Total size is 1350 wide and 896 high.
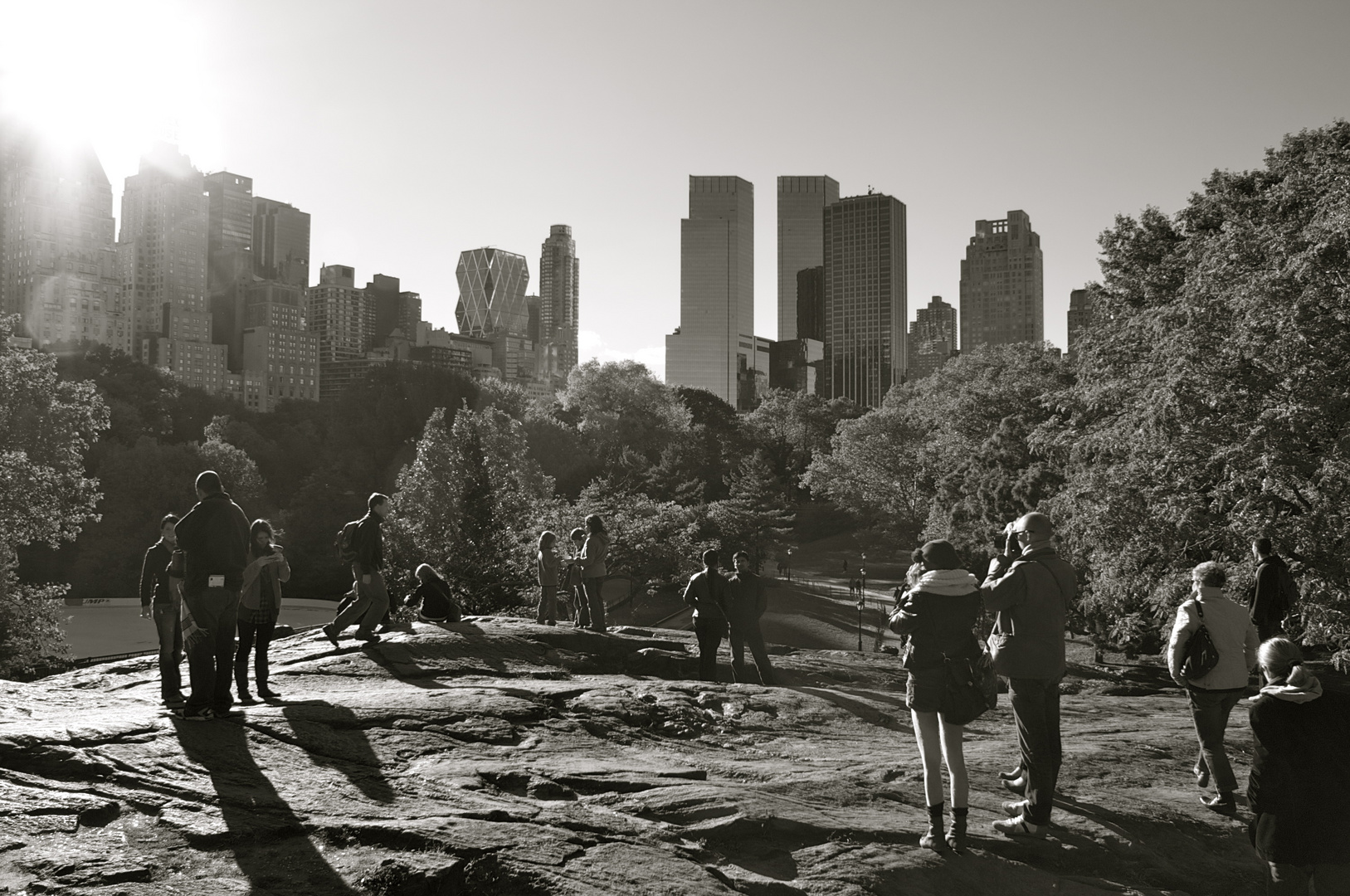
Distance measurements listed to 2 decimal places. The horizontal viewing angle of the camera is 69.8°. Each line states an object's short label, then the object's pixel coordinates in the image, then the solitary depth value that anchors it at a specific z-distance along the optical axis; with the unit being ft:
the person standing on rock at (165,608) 26.76
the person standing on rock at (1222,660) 20.81
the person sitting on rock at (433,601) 41.11
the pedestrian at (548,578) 45.57
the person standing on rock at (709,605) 34.78
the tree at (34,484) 77.30
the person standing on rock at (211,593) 23.29
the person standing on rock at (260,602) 27.25
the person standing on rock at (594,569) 42.16
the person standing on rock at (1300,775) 15.12
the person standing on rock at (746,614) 34.60
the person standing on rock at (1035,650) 18.04
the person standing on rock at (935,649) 17.38
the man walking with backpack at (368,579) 33.71
